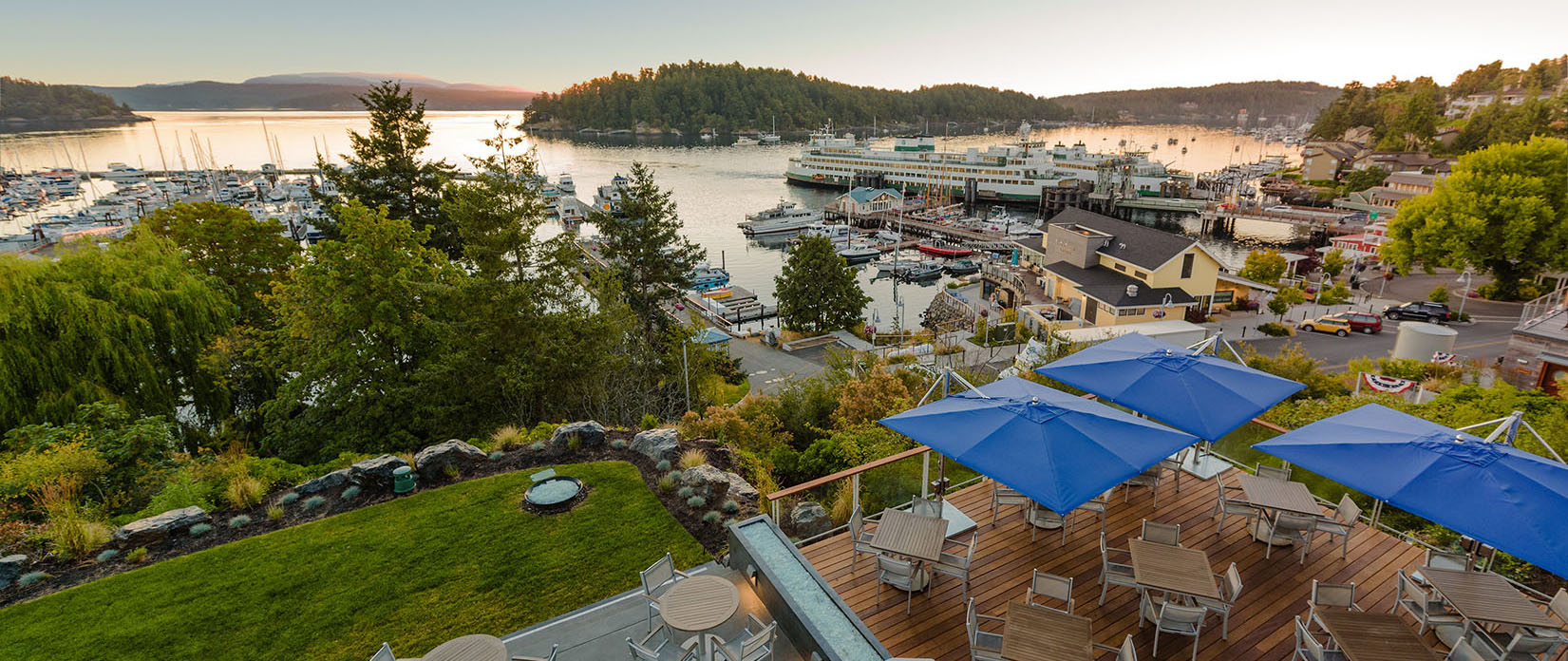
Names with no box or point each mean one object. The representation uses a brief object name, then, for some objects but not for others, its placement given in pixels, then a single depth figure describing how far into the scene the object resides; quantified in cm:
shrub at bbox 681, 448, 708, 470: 1039
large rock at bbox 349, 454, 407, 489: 993
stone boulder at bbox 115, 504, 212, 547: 853
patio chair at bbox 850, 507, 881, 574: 598
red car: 2833
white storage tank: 2130
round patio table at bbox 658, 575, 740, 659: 536
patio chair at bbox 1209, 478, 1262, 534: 663
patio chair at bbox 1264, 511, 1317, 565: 629
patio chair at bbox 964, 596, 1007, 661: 491
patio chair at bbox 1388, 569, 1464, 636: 523
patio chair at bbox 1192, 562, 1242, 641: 522
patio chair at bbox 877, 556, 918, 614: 575
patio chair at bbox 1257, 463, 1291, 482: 713
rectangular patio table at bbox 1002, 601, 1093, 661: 474
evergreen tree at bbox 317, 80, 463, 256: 2225
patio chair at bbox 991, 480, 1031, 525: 704
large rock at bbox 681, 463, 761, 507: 958
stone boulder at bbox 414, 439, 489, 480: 1029
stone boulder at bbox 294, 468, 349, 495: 988
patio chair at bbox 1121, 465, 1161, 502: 739
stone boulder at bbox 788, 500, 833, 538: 762
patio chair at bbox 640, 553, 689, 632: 614
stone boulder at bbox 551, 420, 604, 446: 1145
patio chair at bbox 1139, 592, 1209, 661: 501
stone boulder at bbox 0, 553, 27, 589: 771
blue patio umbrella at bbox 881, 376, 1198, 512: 518
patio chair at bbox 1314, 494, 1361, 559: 625
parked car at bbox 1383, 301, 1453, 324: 2883
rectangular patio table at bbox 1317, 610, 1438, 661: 475
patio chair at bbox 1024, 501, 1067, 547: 679
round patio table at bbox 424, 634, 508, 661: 520
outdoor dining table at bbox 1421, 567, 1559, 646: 492
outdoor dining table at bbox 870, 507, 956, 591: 570
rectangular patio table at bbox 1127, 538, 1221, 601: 521
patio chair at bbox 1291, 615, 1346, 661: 472
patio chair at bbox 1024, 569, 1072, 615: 549
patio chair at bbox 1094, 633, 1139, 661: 457
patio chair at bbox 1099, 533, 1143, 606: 553
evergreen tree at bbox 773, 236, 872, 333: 3484
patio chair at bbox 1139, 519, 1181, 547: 607
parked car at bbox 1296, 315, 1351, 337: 2856
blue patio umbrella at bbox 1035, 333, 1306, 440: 665
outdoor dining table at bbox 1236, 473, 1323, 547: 624
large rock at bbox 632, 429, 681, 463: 1081
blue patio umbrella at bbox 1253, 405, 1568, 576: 455
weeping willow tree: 1262
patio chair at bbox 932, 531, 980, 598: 573
